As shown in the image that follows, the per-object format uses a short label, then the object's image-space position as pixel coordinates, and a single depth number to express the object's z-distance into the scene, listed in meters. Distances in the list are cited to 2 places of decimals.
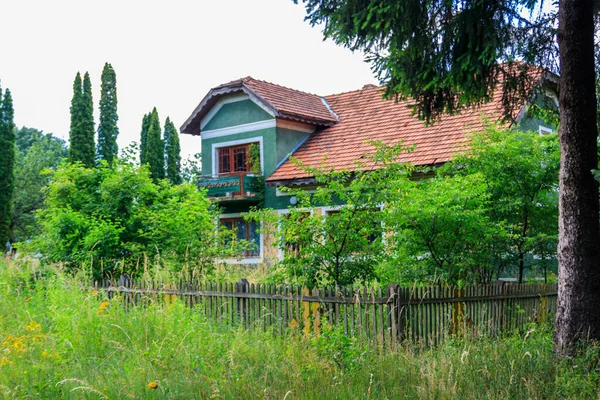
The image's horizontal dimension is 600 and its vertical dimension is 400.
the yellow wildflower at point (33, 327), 8.12
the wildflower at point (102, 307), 8.44
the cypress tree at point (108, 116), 40.03
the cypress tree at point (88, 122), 36.38
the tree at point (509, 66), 7.96
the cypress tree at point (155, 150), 39.65
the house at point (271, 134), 22.52
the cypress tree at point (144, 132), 43.77
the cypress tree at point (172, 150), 43.22
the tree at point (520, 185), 11.99
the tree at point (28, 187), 44.38
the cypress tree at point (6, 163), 33.22
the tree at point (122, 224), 13.02
